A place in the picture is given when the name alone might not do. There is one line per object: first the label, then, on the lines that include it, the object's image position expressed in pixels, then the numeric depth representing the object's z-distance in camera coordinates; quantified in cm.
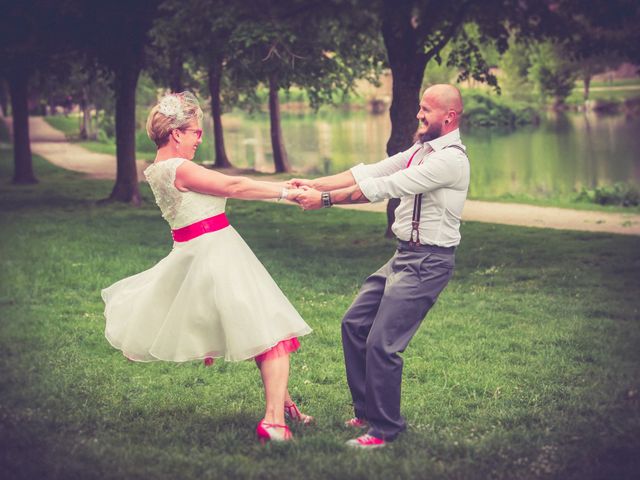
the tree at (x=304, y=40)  1347
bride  557
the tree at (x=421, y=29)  1279
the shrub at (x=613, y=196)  2325
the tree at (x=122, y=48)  1875
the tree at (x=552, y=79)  7025
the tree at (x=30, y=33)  1917
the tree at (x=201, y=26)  1489
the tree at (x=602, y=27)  1292
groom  542
